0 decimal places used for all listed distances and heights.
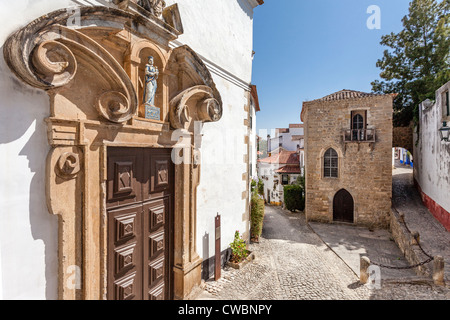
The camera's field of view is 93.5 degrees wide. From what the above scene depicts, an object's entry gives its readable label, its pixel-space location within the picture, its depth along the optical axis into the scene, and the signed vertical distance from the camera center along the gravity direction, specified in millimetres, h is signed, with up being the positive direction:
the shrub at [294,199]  15828 -2878
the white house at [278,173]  20406 -1275
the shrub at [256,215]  7621 -1997
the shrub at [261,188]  21441 -2764
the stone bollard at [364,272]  5504 -2905
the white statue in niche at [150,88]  3230 +1134
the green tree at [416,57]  12844 +6767
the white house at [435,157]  7897 +136
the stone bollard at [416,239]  7055 -2640
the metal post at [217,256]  4771 -2177
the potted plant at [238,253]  5387 -2431
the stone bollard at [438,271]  5042 -2677
